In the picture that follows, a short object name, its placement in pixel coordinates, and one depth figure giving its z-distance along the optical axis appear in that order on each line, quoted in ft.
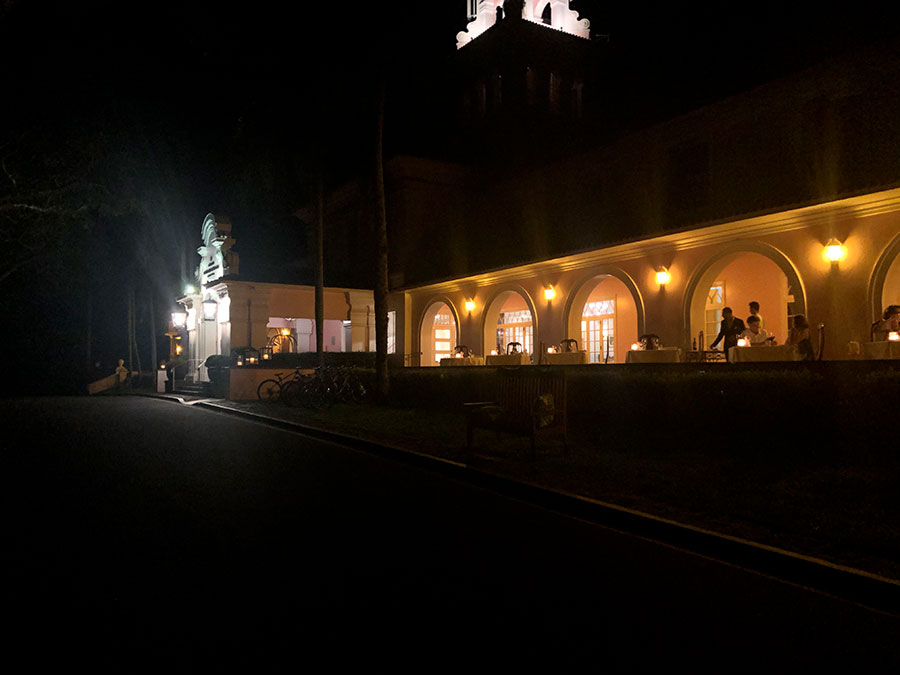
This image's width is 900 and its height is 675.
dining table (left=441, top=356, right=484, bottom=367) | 68.33
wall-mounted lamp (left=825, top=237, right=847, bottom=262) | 46.83
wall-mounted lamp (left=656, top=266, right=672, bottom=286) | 59.06
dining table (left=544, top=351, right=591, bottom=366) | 57.06
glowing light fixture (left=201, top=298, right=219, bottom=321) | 101.30
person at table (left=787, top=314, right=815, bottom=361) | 44.45
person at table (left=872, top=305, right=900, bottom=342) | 39.83
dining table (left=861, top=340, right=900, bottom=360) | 37.70
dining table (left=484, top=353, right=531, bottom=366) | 61.98
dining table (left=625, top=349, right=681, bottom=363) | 49.29
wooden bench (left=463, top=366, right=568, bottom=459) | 31.54
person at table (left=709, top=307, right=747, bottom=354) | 48.03
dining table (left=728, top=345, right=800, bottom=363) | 42.06
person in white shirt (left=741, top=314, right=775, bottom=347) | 46.83
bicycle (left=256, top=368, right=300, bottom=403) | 74.90
